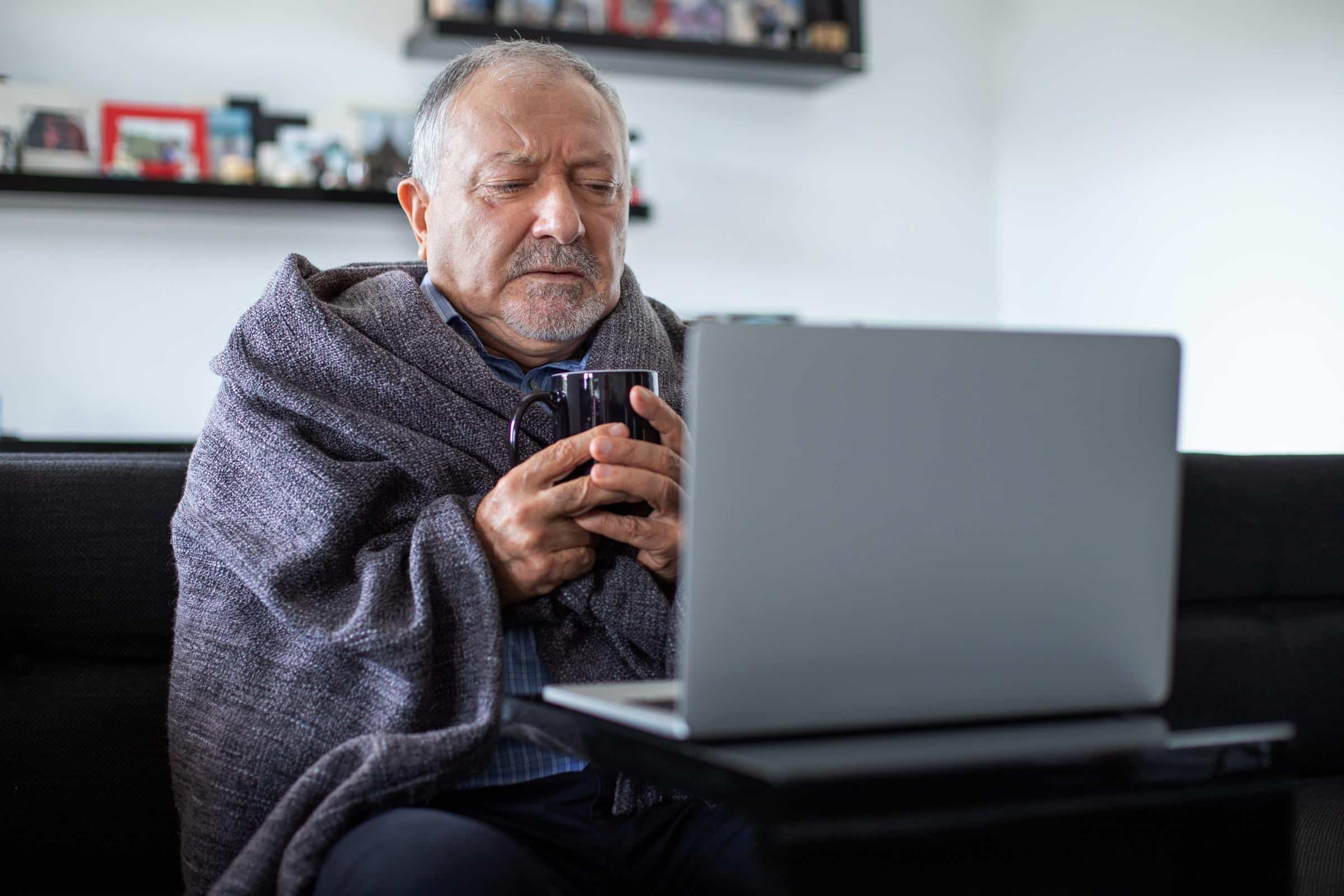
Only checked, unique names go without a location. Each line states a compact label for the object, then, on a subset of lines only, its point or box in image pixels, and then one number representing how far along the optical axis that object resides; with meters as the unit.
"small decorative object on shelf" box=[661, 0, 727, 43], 3.60
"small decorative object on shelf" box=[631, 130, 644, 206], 3.48
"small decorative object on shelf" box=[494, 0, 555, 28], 3.34
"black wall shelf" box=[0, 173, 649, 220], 2.90
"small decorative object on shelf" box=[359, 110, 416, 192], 3.25
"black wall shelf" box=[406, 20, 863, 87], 3.22
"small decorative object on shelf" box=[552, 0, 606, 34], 3.44
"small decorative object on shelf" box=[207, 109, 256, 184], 3.12
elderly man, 1.03
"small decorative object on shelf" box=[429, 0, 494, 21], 3.28
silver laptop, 0.67
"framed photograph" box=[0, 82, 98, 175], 2.94
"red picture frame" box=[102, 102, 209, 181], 3.04
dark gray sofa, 1.31
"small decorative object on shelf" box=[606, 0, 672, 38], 3.53
